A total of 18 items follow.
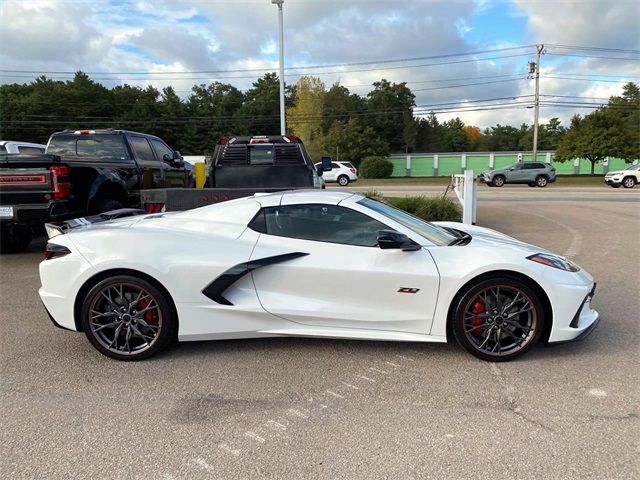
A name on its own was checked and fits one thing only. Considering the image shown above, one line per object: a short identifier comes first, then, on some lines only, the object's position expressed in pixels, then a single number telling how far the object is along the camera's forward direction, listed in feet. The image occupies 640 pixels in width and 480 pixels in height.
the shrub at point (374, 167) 163.46
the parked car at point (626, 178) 106.93
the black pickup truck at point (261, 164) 29.43
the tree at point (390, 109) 272.51
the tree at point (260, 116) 262.88
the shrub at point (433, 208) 38.60
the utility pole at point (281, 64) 62.80
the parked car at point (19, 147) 34.61
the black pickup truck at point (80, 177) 23.11
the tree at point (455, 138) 338.95
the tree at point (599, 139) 137.69
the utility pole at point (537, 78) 167.02
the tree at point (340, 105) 252.93
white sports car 12.64
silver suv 116.26
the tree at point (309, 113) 200.64
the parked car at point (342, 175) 116.06
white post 34.55
